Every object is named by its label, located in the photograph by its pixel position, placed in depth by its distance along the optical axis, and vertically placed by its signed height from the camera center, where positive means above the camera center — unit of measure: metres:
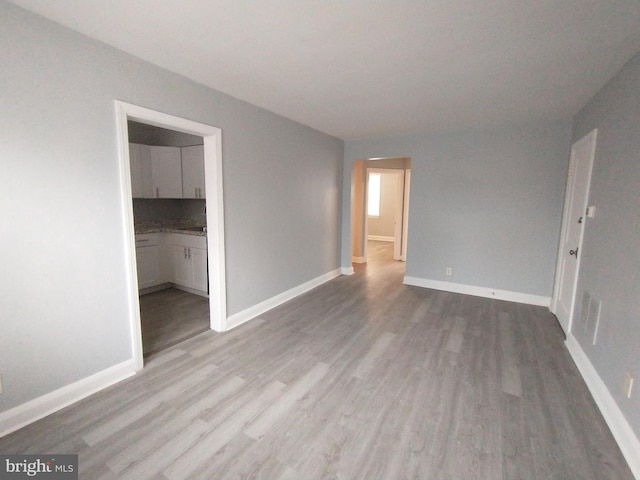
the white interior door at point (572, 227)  2.95 -0.18
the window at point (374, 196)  9.84 +0.35
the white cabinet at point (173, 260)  4.07 -0.84
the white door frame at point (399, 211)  6.92 -0.10
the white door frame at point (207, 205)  2.20 -0.04
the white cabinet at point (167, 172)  4.24 +0.45
